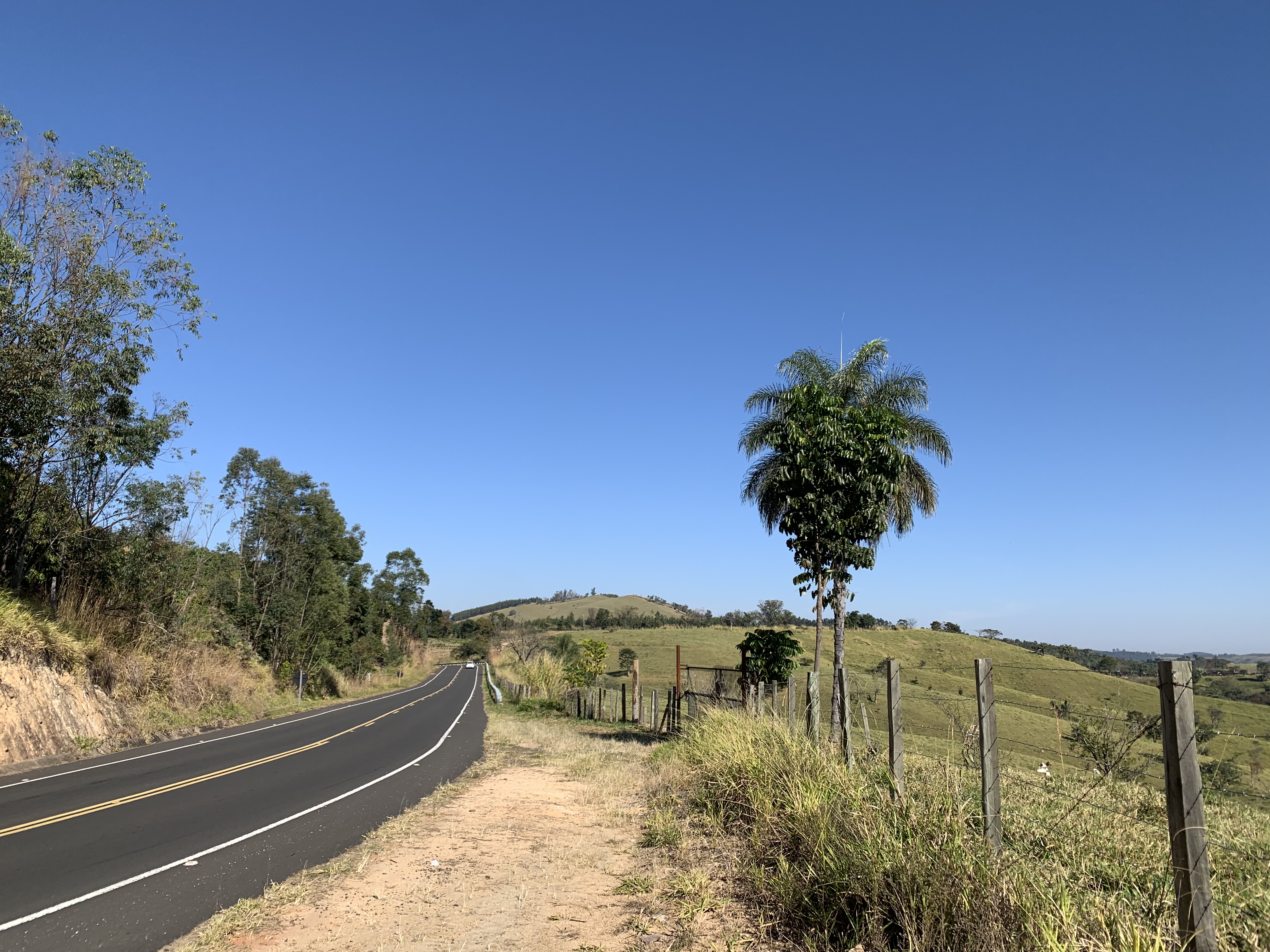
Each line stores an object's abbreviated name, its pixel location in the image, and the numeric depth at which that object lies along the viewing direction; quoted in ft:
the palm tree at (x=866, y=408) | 72.08
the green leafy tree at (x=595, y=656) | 153.58
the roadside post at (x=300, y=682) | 121.49
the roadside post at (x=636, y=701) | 89.25
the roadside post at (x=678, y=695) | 69.78
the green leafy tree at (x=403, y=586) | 338.54
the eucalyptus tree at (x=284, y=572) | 144.77
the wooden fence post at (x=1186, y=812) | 12.44
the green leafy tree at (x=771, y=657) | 63.16
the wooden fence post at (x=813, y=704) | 37.32
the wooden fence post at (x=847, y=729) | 29.37
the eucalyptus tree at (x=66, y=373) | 60.44
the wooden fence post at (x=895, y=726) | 21.50
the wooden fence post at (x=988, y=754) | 17.90
